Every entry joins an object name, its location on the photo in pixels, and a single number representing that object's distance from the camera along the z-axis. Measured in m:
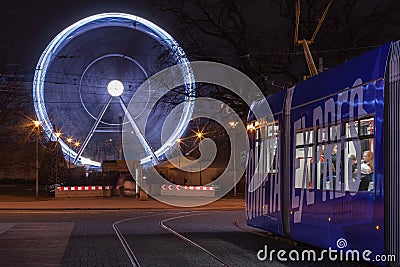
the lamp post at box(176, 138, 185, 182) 57.81
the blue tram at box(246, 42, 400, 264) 9.68
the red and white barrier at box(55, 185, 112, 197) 46.19
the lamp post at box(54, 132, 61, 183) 44.25
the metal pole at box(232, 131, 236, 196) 46.84
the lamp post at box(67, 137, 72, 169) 45.62
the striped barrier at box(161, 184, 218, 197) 44.72
